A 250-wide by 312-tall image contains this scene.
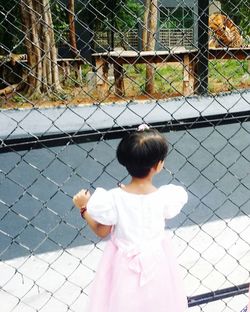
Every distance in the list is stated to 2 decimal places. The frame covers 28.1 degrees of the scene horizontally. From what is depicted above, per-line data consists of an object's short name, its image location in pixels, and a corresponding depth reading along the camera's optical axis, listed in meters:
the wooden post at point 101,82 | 6.08
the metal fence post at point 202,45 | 2.97
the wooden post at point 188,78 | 5.27
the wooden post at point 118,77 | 5.90
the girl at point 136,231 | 1.28
